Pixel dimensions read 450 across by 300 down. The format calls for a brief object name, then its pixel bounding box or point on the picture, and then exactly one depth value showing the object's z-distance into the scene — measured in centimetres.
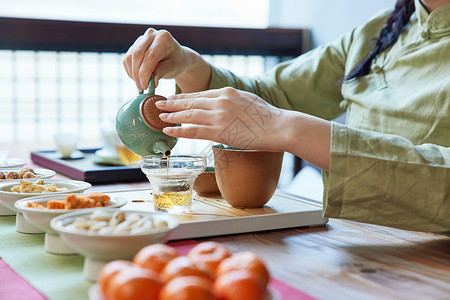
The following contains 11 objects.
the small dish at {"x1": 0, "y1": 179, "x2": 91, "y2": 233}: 106
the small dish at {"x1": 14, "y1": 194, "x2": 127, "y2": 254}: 89
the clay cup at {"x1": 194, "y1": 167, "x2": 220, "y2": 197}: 135
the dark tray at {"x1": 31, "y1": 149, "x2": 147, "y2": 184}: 175
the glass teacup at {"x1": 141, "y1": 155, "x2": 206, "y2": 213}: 115
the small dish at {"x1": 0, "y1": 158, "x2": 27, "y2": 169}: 167
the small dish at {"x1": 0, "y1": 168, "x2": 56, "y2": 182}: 138
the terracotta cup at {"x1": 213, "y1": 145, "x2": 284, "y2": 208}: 117
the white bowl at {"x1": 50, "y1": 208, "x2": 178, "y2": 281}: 73
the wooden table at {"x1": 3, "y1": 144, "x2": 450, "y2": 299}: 77
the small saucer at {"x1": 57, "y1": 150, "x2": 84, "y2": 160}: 208
